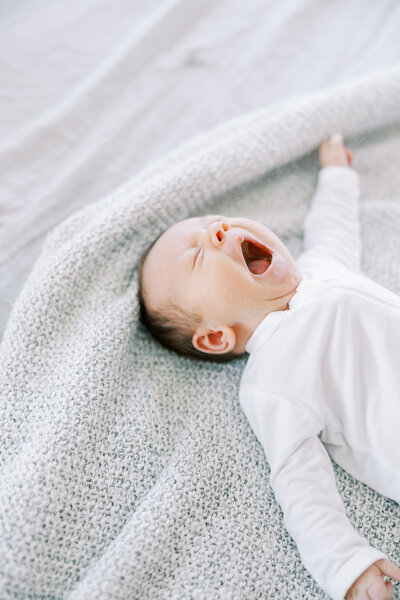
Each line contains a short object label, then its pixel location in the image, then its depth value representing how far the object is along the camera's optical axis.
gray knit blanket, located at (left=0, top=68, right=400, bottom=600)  0.79
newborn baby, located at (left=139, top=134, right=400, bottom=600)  0.85
